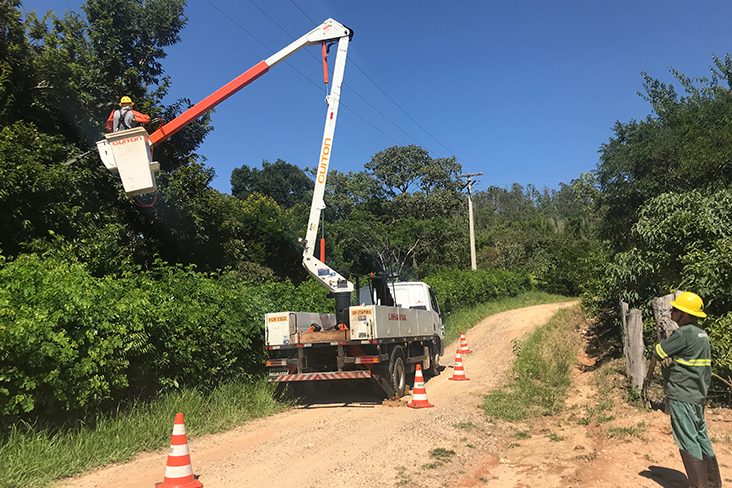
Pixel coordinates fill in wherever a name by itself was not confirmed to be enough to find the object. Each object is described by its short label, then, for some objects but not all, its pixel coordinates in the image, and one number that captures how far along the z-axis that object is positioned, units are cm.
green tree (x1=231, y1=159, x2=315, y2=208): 7231
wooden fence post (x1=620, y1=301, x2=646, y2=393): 820
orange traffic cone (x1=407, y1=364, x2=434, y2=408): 936
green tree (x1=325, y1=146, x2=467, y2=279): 3853
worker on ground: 444
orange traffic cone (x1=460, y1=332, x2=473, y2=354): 1677
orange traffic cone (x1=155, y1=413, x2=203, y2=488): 508
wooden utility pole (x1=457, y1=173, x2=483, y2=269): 3548
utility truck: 830
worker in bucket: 847
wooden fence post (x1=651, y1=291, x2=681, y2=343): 740
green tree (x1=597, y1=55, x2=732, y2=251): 1382
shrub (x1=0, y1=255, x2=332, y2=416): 561
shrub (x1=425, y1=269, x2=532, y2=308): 2589
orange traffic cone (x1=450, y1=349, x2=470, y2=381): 1237
